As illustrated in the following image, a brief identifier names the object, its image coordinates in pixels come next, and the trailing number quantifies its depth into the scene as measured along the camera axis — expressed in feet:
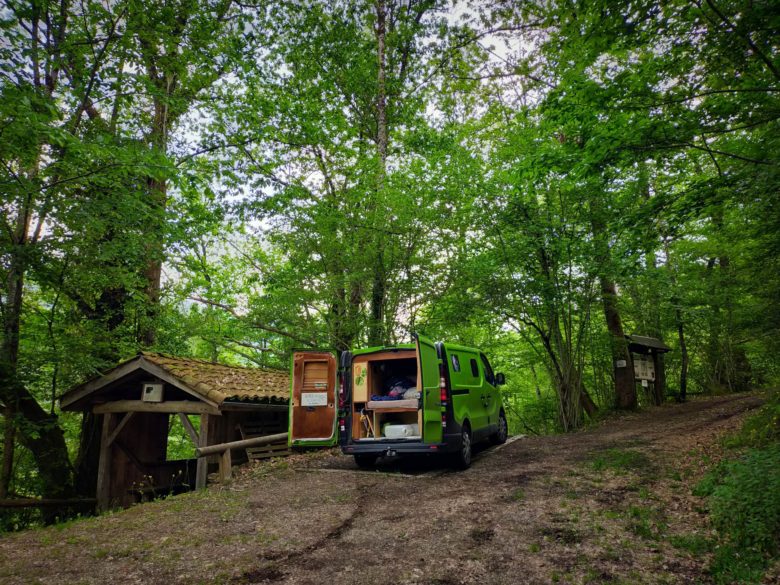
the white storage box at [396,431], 24.95
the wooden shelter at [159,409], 30.68
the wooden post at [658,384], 54.28
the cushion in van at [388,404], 24.93
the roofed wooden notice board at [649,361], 50.75
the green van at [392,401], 23.62
